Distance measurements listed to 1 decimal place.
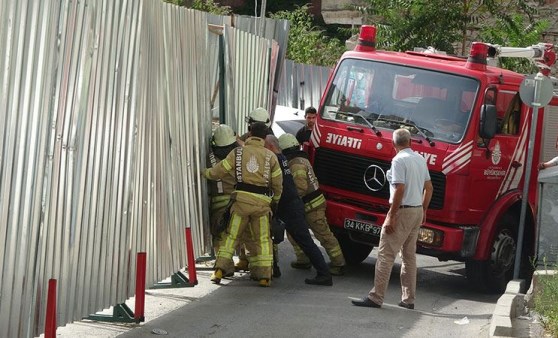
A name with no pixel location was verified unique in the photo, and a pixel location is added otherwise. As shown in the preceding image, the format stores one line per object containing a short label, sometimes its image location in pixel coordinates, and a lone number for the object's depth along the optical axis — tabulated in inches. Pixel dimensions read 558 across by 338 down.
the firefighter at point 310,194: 514.3
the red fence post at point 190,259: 453.7
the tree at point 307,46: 1244.5
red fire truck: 509.7
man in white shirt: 445.7
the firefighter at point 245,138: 494.9
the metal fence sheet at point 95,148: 296.4
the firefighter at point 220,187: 480.7
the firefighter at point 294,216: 493.0
